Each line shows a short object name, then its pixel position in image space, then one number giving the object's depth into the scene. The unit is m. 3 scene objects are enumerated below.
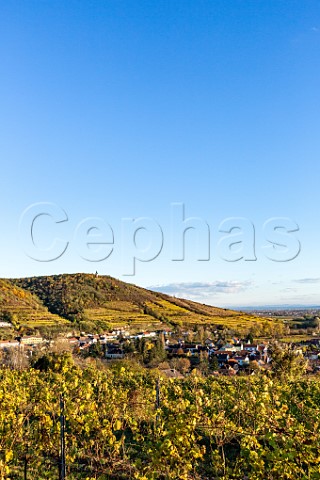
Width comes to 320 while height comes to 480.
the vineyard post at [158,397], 7.86
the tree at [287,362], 16.41
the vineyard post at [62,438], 5.20
